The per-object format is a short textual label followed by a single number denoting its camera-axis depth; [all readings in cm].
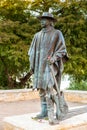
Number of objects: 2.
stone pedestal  364
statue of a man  375
